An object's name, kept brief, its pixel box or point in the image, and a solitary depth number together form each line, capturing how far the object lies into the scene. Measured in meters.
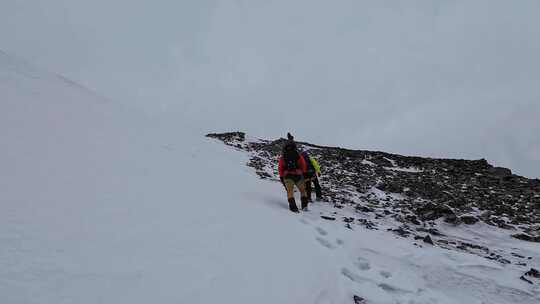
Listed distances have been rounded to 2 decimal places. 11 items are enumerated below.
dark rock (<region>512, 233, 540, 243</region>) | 9.57
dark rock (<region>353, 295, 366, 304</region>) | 5.72
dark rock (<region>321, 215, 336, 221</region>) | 9.95
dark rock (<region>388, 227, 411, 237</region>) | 9.48
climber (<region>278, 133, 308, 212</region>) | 10.85
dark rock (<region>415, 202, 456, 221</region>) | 11.36
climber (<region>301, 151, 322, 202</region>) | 12.02
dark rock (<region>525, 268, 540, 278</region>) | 7.13
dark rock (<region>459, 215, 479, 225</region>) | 10.91
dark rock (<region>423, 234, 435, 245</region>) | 8.84
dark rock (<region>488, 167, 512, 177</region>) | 18.36
